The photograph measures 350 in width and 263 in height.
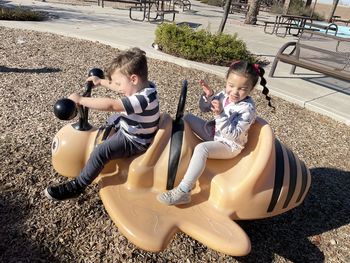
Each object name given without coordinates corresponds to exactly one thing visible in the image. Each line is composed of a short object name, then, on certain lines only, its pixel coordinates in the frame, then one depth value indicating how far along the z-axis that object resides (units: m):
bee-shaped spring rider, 2.36
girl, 2.51
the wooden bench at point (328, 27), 12.86
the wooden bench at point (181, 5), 18.44
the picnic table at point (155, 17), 11.74
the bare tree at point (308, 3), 33.03
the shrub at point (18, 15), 9.02
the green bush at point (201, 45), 7.11
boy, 2.39
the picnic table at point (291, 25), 13.52
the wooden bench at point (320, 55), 6.25
